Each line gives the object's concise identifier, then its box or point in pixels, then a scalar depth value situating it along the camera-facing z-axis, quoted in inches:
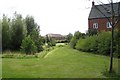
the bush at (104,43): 455.7
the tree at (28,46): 493.9
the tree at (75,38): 670.2
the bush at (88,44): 516.3
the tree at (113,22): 266.6
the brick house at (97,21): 827.5
